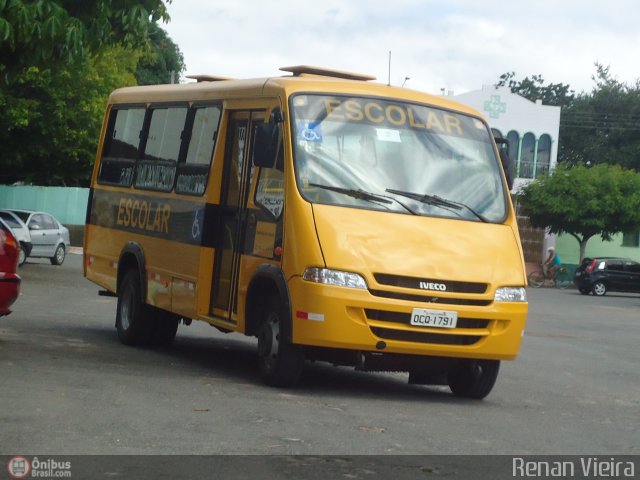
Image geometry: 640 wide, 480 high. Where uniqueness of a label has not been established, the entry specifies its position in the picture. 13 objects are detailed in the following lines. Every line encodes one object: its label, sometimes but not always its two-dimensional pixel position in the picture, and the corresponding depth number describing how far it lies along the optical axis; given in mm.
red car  12953
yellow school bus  10961
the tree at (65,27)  13656
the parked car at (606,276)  49344
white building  72812
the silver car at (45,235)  37250
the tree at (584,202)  57062
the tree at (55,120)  39562
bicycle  55569
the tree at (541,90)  102438
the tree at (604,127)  87438
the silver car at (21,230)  34500
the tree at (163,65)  78375
